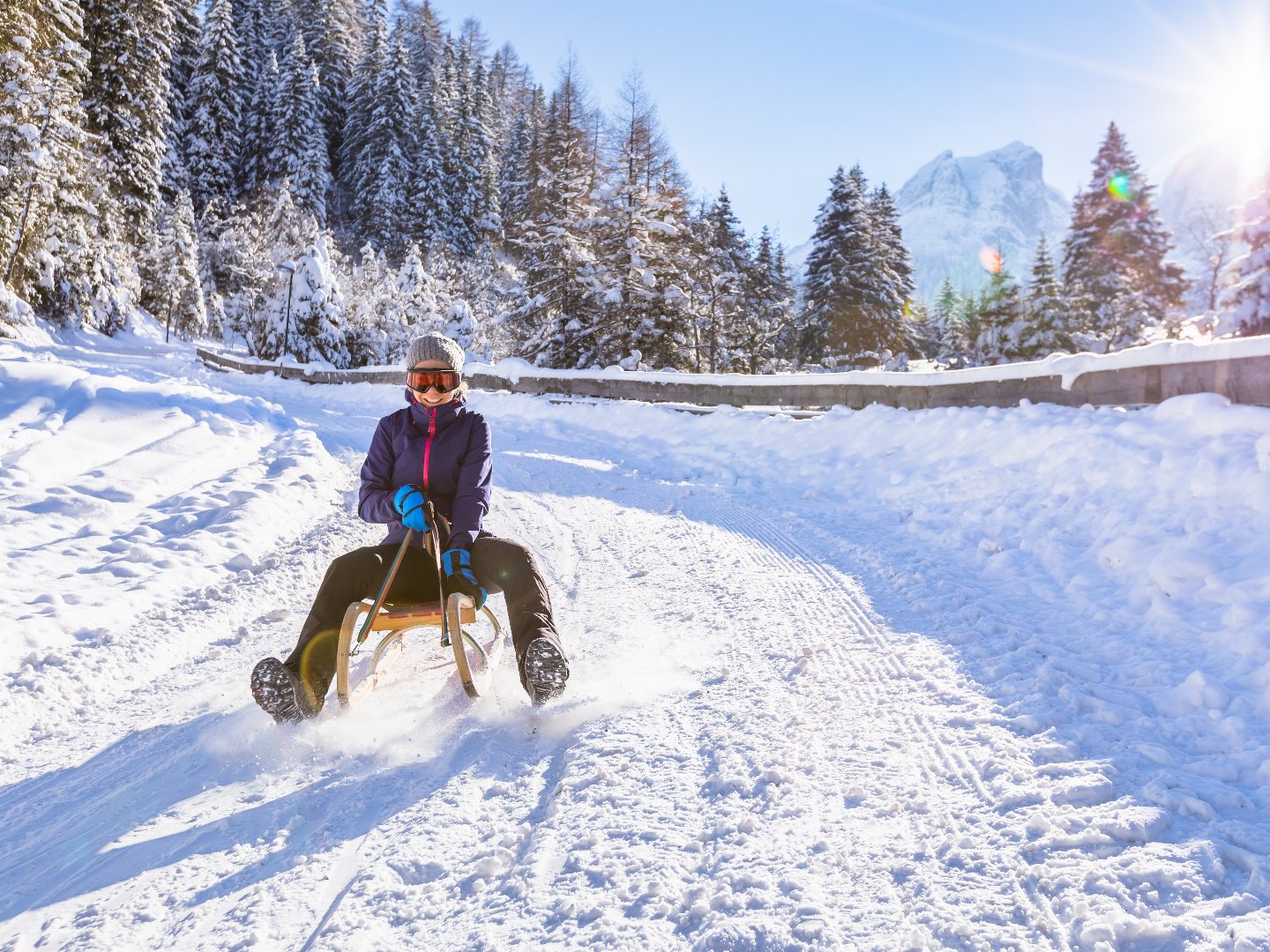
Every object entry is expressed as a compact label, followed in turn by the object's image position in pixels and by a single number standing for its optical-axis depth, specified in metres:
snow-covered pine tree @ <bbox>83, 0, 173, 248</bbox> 36.31
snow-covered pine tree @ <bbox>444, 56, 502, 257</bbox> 55.73
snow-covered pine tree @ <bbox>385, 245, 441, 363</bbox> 37.44
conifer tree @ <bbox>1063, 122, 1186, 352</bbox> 32.03
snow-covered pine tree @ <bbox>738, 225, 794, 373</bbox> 26.66
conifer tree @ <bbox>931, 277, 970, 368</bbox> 49.66
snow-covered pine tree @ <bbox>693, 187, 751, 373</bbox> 24.33
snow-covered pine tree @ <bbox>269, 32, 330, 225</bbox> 52.47
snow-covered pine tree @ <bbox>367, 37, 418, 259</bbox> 53.50
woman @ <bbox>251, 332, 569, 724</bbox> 3.00
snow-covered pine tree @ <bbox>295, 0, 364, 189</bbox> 61.72
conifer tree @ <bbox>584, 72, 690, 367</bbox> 21.52
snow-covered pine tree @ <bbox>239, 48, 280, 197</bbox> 54.06
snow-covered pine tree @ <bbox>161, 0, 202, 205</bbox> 47.66
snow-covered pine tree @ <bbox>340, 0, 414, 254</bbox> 53.94
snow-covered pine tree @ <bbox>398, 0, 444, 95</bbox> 69.56
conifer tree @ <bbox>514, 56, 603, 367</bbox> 22.42
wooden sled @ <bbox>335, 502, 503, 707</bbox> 3.08
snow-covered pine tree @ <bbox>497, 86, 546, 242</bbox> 54.66
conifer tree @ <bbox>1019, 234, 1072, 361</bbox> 29.69
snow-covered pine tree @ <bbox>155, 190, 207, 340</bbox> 41.31
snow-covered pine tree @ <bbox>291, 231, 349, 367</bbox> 36.59
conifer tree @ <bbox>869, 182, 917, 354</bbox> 30.94
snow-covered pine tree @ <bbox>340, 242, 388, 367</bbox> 40.00
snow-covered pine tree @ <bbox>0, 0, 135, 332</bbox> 25.52
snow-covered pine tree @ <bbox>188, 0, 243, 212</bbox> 50.78
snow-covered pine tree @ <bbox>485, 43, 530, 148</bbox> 69.00
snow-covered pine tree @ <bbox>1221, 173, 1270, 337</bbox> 17.98
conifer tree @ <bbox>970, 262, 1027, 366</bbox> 30.48
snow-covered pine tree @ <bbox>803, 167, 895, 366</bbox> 30.48
